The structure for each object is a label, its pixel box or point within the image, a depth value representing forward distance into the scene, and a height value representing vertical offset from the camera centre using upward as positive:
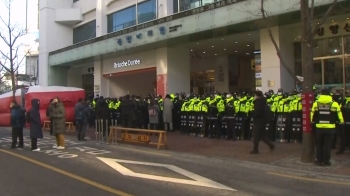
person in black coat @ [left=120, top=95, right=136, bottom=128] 16.56 +0.05
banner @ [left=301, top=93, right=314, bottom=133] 9.60 +0.02
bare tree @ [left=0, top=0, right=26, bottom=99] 27.58 +5.29
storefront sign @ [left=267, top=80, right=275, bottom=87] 17.89 +1.27
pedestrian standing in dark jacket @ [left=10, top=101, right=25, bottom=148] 13.39 -0.35
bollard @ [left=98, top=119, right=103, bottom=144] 15.31 -0.81
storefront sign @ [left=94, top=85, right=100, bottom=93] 31.63 +1.88
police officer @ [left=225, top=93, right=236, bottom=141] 14.18 -0.18
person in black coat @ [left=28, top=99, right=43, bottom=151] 12.74 -0.44
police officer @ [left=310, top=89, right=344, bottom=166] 9.08 -0.30
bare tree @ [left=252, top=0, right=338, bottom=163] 9.62 +1.25
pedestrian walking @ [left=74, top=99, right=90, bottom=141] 15.70 -0.26
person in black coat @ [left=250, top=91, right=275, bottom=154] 11.07 -0.29
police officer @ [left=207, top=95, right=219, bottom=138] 14.94 -0.22
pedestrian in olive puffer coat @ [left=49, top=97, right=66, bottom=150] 13.04 -0.29
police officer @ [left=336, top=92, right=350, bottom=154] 10.80 -0.56
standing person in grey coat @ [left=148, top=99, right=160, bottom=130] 17.22 -0.09
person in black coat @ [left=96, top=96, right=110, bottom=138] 15.70 -0.06
